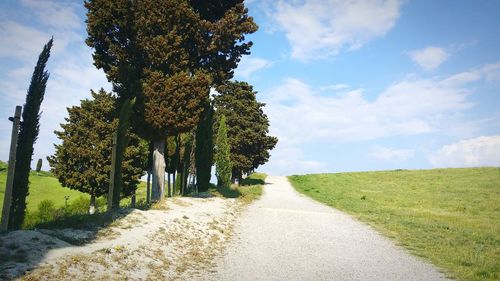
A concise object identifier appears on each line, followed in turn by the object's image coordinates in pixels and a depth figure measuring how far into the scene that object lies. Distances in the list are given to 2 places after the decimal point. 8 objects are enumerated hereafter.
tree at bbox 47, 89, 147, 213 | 29.16
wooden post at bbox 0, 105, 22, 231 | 8.76
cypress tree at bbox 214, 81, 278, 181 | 40.53
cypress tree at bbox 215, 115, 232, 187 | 33.84
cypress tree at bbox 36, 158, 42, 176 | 65.06
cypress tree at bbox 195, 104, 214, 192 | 28.73
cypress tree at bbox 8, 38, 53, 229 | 11.73
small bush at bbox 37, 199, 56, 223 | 27.80
